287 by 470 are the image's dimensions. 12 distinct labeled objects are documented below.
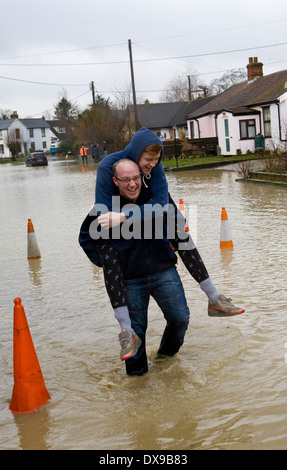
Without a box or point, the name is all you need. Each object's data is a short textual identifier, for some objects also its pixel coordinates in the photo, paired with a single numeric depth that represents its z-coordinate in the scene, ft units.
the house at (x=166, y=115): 222.48
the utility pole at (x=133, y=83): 148.12
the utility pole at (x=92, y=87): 233.96
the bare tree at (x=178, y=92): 337.31
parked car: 206.08
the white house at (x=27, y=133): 375.86
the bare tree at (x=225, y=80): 305.12
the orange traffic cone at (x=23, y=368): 14.96
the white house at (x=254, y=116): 121.39
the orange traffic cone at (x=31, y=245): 35.58
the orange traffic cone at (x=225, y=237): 33.91
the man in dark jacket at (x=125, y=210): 14.20
